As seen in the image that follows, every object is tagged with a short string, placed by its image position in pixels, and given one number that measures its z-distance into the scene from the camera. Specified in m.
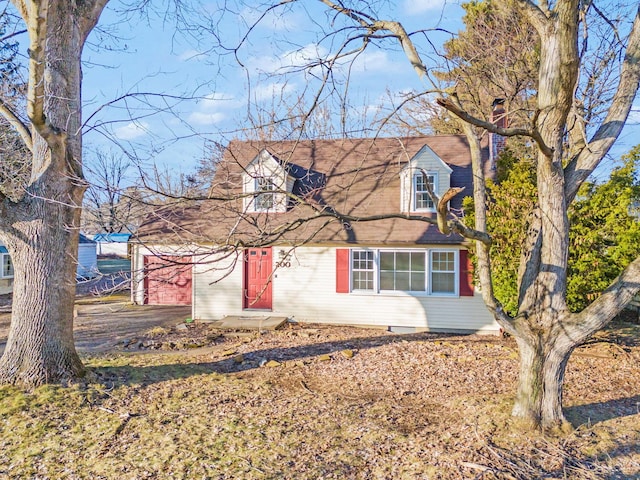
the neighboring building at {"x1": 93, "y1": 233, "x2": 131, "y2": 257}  44.23
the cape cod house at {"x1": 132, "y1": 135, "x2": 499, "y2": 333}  11.73
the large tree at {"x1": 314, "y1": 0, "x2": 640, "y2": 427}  4.93
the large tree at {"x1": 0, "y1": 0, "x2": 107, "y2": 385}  6.50
